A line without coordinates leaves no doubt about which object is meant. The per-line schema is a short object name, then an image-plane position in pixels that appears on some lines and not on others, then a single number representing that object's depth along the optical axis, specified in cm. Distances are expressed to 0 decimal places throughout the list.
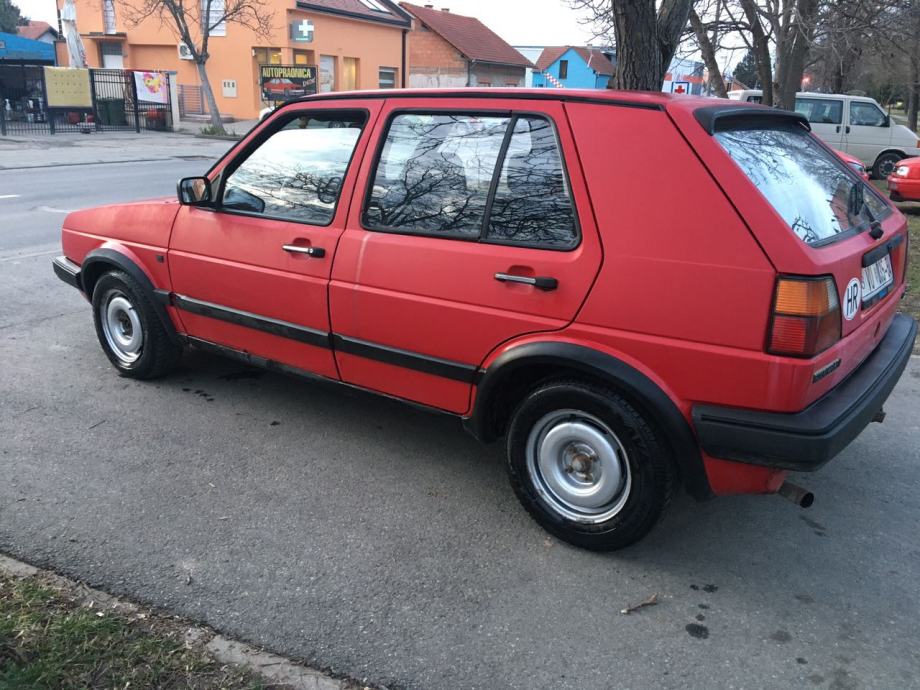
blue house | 6088
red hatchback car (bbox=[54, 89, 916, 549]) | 274
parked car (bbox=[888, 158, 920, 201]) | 1211
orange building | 3466
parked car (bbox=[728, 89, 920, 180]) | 1859
